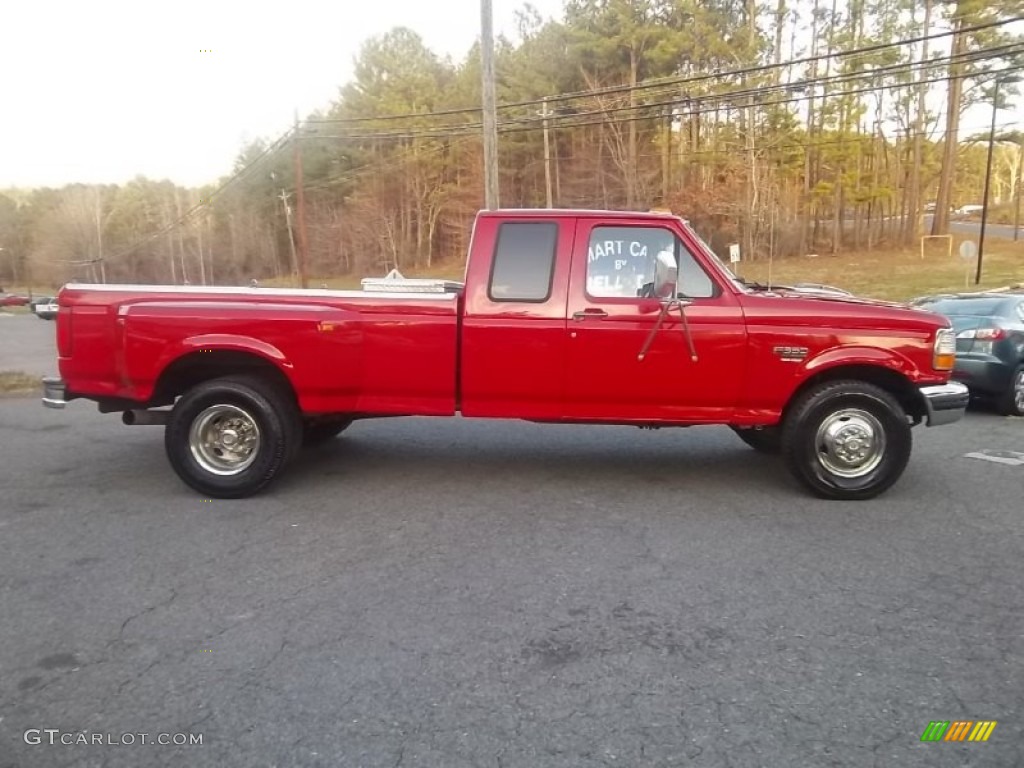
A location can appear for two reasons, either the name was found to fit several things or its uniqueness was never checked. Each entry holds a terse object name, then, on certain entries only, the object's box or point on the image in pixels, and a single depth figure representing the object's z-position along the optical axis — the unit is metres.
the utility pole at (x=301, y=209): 31.21
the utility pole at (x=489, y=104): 15.76
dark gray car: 8.74
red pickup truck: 5.22
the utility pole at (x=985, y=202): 33.33
